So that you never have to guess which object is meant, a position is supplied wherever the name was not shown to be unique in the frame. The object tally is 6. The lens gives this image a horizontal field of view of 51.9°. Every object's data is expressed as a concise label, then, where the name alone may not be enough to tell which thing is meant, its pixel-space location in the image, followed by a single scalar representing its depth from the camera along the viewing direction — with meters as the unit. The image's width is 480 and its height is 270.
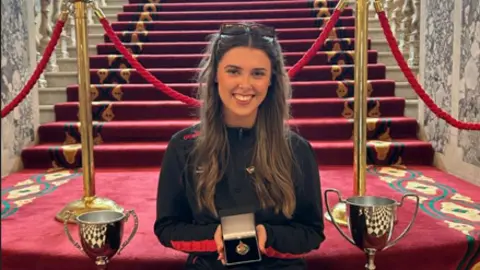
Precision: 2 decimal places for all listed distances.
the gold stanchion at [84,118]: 2.47
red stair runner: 3.96
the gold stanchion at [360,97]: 2.41
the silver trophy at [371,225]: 1.82
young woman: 1.58
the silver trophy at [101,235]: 1.72
